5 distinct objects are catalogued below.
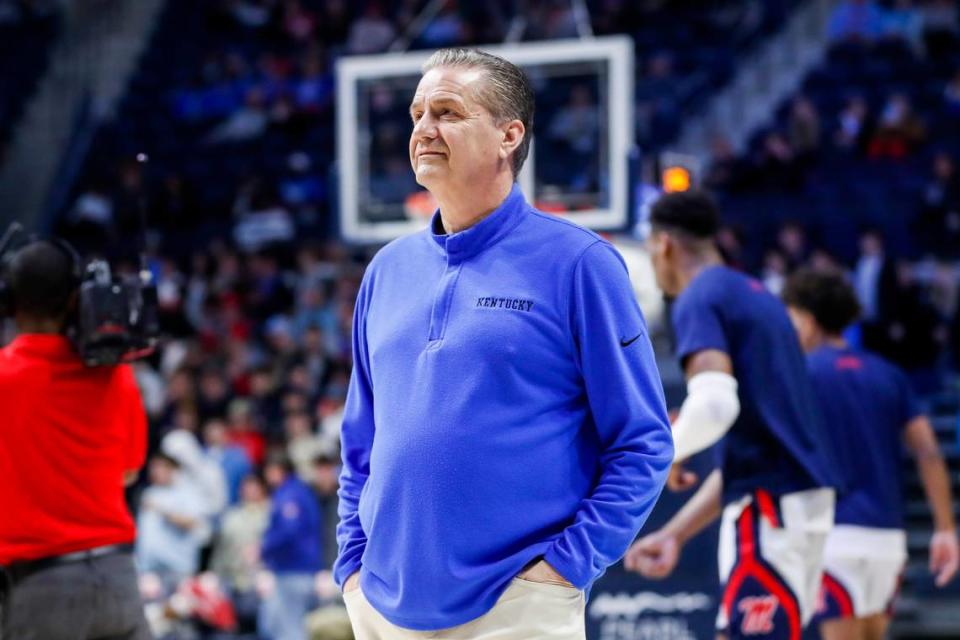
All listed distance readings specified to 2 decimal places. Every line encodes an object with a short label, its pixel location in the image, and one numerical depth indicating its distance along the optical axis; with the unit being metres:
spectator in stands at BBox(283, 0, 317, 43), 18.22
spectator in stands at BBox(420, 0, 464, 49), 15.35
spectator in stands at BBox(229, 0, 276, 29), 18.77
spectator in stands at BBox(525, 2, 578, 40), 11.02
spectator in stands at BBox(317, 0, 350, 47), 18.06
